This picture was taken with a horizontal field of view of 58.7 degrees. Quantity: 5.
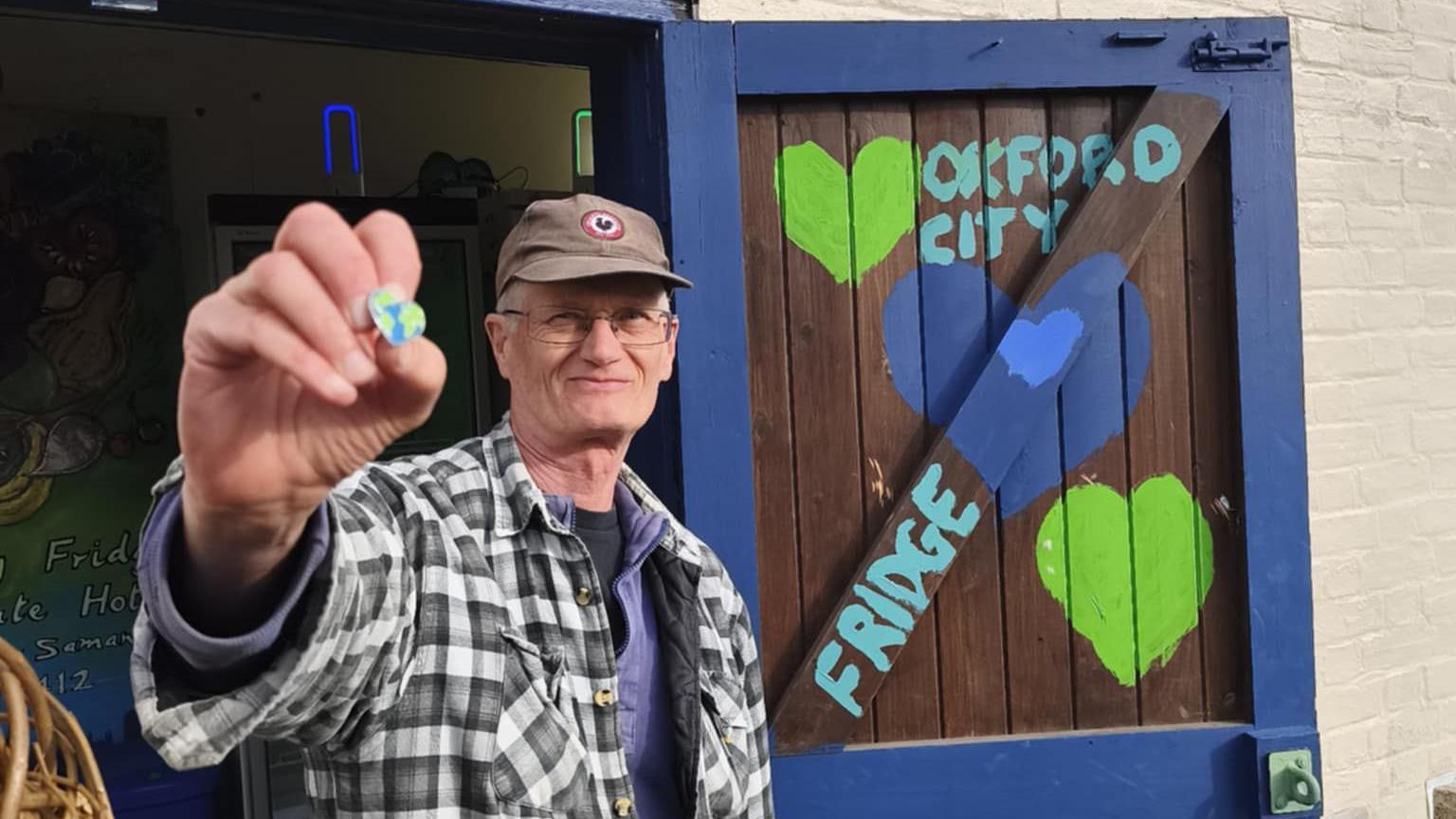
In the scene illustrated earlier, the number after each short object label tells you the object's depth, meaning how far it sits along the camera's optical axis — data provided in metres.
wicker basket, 1.30
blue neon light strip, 4.12
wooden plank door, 2.36
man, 0.92
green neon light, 4.43
